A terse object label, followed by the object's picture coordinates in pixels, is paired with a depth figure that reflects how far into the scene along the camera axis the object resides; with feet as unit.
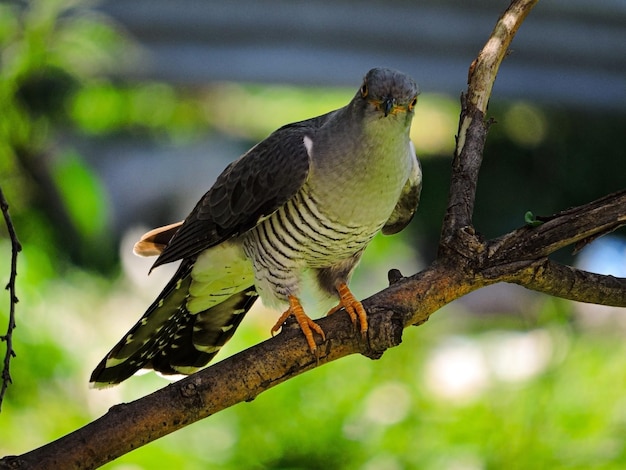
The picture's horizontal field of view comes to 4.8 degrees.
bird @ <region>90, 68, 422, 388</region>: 15.57
